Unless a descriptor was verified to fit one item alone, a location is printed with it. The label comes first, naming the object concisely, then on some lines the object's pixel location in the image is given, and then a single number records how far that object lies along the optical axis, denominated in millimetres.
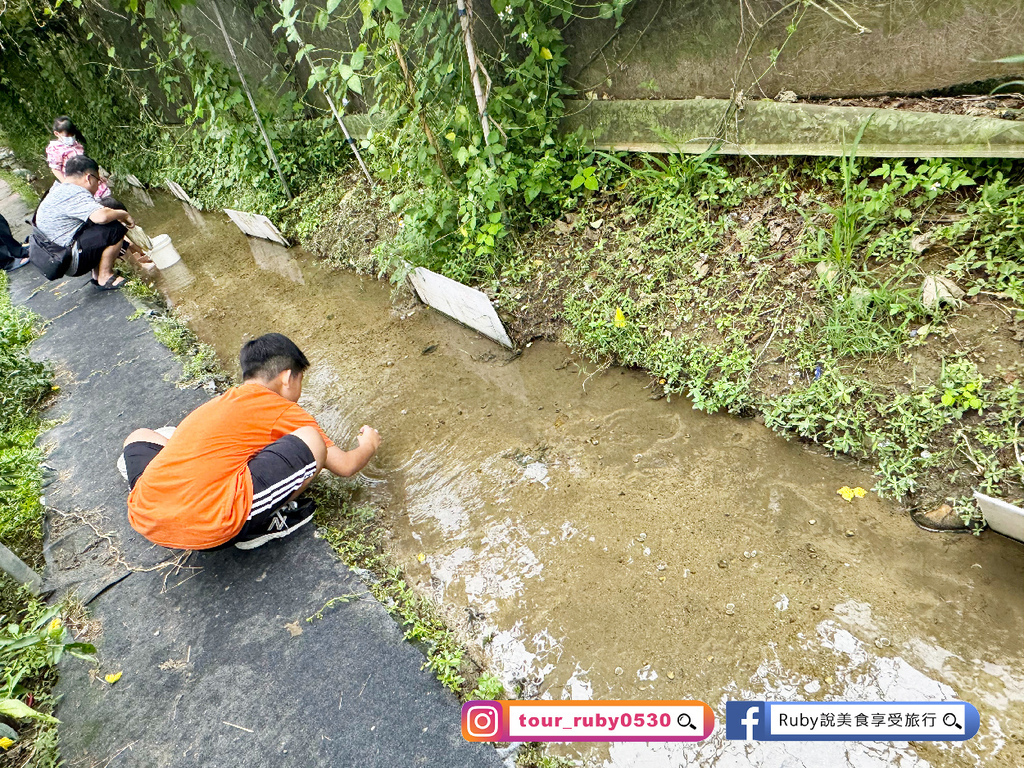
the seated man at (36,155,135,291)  5289
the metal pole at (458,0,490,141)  3115
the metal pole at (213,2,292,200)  5085
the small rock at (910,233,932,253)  2584
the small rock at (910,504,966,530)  2188
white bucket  6031
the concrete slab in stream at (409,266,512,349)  3527
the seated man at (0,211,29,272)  6609
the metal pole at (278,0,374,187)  4847
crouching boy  2465
